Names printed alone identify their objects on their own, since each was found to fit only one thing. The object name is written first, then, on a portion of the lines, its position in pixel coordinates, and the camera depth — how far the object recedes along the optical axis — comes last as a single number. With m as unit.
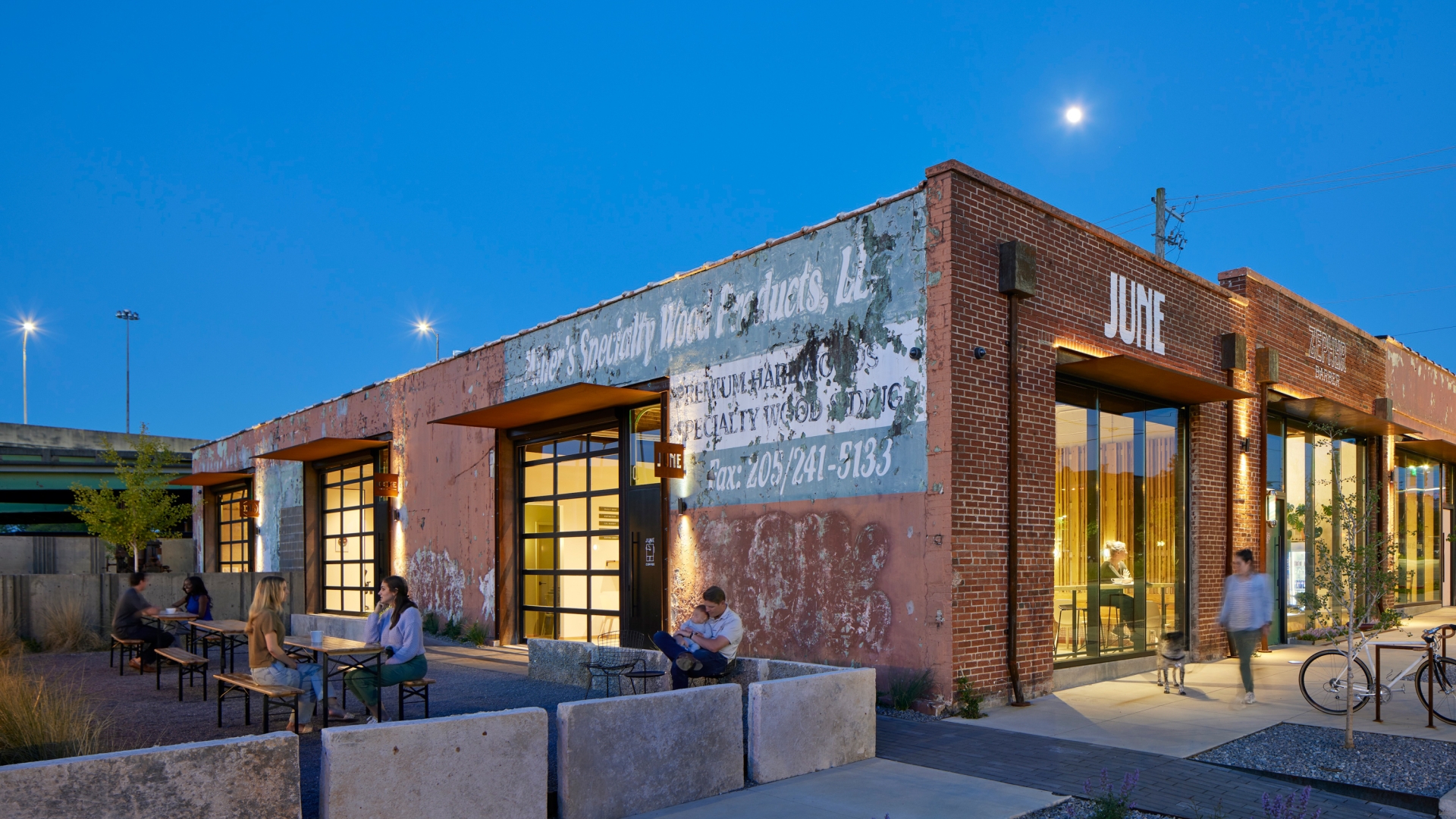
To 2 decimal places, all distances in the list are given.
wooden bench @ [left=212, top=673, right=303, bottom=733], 8.01
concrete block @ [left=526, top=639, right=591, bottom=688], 10.66
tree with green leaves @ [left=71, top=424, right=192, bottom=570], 26.58
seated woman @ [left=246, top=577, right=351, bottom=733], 8.27
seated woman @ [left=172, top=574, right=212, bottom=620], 13.47
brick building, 9.62
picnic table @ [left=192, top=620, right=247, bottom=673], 11.34
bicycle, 8.48
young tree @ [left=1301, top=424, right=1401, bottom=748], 7.88
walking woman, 9.64
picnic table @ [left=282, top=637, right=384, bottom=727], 7.96
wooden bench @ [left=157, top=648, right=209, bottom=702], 10.19
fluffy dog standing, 10.41
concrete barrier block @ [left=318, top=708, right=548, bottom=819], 4.88
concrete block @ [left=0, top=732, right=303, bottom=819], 4.10
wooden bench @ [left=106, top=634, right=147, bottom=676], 12.27
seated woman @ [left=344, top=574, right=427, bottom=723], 8.25
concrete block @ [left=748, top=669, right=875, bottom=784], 6.63
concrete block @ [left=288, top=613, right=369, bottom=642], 12.64
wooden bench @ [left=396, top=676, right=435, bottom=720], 8.59
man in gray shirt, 12.35
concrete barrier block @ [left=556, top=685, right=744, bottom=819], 5.68
